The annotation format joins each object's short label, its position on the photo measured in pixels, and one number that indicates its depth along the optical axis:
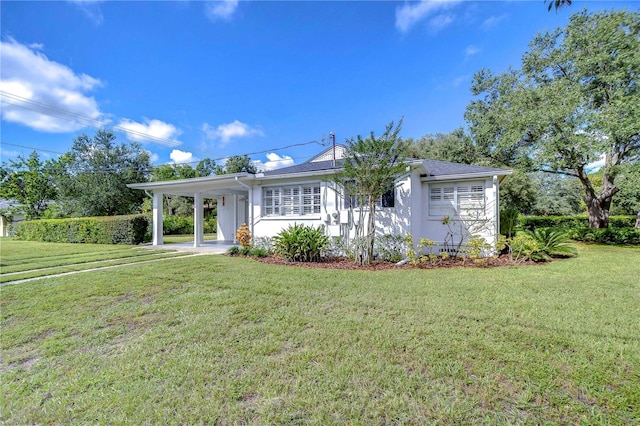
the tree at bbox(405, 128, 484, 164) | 19.59
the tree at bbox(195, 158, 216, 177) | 38.28
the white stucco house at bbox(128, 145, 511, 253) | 9.69
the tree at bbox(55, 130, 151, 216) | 21.83
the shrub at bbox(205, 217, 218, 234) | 25.92
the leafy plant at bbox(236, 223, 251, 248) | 11.66
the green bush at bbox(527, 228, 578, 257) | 9.37
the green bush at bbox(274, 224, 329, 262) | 9.10
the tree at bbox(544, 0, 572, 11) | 7.86
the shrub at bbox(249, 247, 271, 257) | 10.19
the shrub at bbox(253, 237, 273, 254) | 11.22
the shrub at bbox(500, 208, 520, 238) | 10.95
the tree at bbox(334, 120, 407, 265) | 8.23
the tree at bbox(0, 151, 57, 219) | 24.43
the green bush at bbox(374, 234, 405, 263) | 9.12
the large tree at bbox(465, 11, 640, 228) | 12.41
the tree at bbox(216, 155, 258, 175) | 38.88
